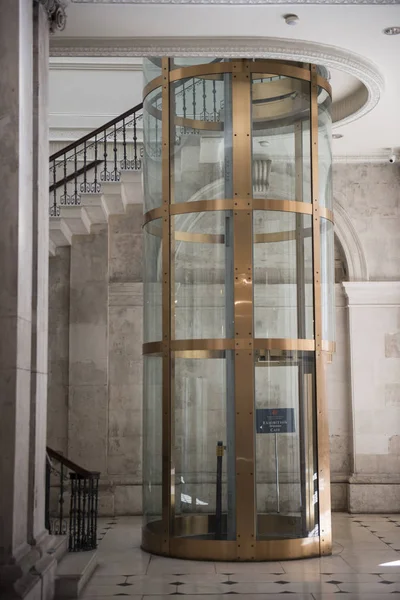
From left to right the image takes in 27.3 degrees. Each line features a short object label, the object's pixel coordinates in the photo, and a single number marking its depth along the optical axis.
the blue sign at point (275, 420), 9.28
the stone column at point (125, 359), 13.38
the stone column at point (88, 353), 13.37
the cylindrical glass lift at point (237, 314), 9.21
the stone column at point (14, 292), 5.81
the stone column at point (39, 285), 6.48
